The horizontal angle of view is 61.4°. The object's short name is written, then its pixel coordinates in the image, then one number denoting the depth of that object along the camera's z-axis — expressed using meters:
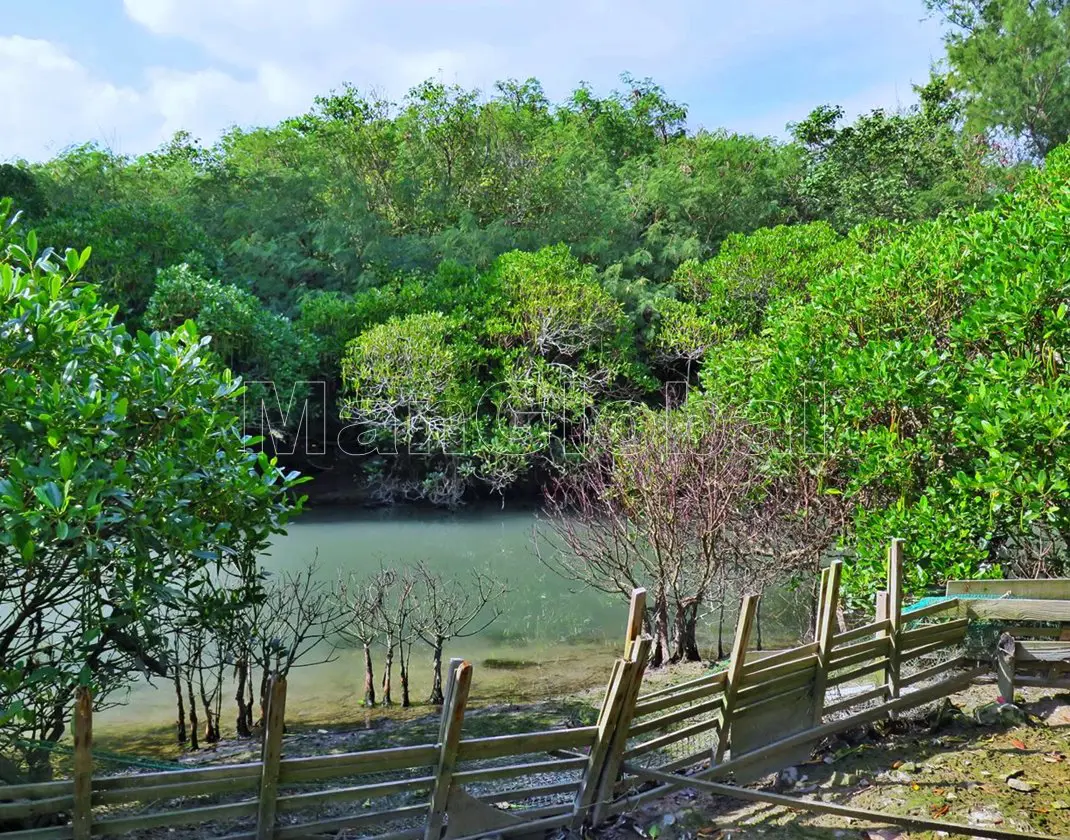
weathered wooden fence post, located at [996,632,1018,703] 4.91
